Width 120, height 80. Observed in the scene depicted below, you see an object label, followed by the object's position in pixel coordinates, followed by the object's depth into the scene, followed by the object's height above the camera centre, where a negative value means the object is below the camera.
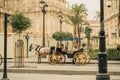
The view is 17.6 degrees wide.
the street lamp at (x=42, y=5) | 33.03 +3.07
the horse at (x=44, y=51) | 26.96 -0.75
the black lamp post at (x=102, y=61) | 12.98 -0.71
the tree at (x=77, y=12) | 71.56 +5.43
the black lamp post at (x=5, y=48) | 13.98 -0.28
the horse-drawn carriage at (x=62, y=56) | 25.45 -1.05
